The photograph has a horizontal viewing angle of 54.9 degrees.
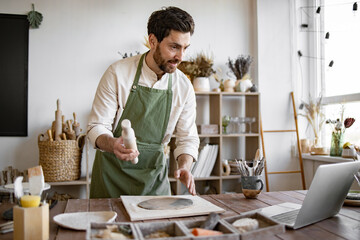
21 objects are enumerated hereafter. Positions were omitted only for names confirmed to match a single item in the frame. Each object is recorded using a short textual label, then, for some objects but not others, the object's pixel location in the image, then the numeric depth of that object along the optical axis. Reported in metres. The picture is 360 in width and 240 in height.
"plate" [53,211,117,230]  1.23
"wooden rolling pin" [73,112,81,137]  3.56
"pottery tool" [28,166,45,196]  1.11
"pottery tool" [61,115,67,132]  3.51
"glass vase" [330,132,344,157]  3.54
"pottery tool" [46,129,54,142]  3.39
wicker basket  3.37
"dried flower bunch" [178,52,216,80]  3.84
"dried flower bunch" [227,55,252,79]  3.97
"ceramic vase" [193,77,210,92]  3.84
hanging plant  3.67
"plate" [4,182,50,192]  1.56
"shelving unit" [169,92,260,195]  3.90
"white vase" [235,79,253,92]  3.95
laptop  1.28
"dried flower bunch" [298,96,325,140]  4.06
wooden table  1.21
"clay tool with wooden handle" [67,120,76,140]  3.48
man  2.04
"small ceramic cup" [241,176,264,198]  1.75
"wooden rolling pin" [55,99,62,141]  3.39
